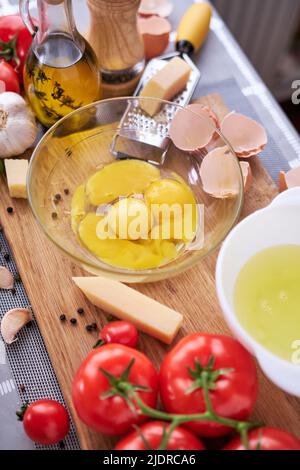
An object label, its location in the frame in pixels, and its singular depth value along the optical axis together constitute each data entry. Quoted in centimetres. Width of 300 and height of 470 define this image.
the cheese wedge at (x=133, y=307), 76
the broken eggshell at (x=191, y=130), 85
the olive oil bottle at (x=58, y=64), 84
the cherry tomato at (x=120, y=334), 75
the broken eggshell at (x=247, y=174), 84
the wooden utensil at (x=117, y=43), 86
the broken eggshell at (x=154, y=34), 94
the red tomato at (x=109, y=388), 68
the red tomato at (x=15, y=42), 91
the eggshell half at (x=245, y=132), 87
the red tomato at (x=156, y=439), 67
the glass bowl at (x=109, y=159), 80
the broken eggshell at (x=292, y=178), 85
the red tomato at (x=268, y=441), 67
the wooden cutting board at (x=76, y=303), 75
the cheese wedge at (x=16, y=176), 84
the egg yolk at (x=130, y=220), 81
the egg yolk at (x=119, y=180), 85
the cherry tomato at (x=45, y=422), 73
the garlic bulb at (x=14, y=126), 85
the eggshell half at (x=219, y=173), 82
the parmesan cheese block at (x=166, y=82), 89
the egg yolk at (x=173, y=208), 82
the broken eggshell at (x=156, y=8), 98
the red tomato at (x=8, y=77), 88
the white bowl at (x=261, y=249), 70
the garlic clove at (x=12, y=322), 78
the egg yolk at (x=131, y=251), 80
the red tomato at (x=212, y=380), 68
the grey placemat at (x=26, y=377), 75
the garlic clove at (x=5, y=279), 81
